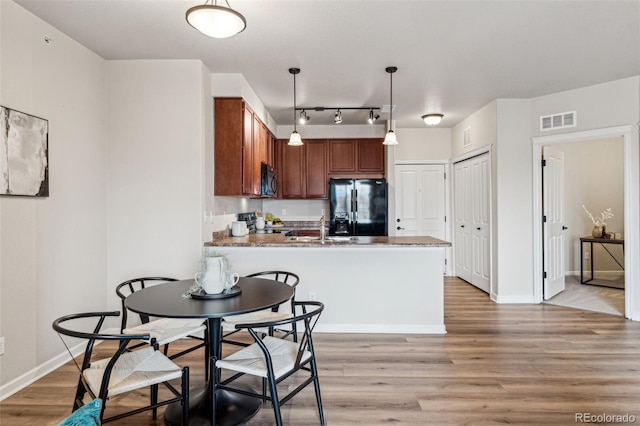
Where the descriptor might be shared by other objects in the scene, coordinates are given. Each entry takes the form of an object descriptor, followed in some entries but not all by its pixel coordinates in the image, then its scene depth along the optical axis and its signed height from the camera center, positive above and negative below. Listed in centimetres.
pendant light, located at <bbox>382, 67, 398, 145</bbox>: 375 +80
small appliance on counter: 485 -8
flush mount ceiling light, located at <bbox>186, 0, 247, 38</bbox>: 183 +103
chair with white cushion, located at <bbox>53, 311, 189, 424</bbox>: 158 -77
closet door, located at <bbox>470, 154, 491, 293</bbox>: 495 -13
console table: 540 -54
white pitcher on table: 204 -36
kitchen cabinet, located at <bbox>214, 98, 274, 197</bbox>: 370 +70
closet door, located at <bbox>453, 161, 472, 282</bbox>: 561 -11
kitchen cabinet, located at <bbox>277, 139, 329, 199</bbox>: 588 +72
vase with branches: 564 -14
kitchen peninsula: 348 -65
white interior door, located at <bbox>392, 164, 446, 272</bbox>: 624 +33
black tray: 201 -46
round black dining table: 179 -48
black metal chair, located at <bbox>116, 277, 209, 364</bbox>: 213 -74
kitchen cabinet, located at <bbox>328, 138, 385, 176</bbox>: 588 +94
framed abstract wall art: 230 +42
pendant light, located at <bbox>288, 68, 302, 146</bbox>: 404 +85
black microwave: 456 +45
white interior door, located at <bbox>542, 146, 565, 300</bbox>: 459 -11
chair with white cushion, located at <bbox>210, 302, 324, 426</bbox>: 172 -77
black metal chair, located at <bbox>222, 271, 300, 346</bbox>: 238 -72
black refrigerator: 546 +11
